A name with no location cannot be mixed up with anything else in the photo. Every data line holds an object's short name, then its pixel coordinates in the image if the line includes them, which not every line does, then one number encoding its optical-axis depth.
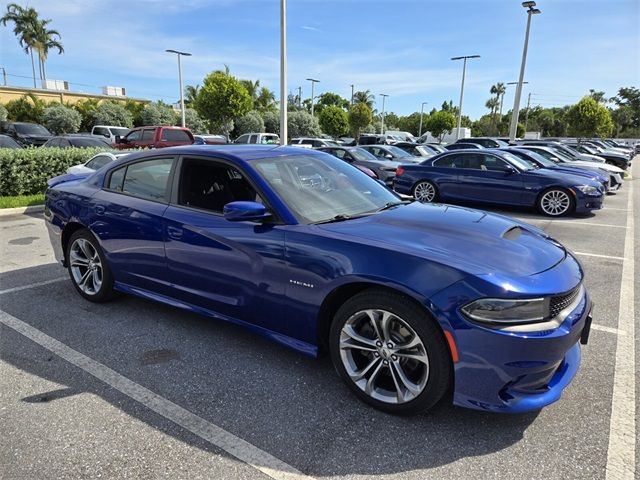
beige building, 38.44
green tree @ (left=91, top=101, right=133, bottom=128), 35.34
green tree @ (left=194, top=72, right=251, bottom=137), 30.66
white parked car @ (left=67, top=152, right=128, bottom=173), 10.40
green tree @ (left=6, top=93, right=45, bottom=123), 34.16
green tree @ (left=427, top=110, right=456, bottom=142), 57.62
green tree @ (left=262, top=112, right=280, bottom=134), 41.41
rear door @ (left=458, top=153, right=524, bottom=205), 10.13
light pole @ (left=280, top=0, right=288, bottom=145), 15.74
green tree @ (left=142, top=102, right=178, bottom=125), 37.75
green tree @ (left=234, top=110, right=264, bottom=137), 38.97
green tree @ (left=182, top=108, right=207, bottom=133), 39.69
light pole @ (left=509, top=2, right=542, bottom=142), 23.00
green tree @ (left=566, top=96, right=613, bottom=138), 39.88
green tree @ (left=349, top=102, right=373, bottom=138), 45.25
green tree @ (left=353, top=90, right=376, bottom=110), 74.75
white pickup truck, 23.97
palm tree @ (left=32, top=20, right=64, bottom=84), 55.78
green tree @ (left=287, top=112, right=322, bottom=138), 38.84
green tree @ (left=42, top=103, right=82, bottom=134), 32.06
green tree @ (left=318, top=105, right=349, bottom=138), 43.16
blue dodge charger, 2.34
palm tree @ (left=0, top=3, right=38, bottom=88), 54.09
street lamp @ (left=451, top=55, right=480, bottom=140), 33.09
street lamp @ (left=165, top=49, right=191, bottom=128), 29.72
